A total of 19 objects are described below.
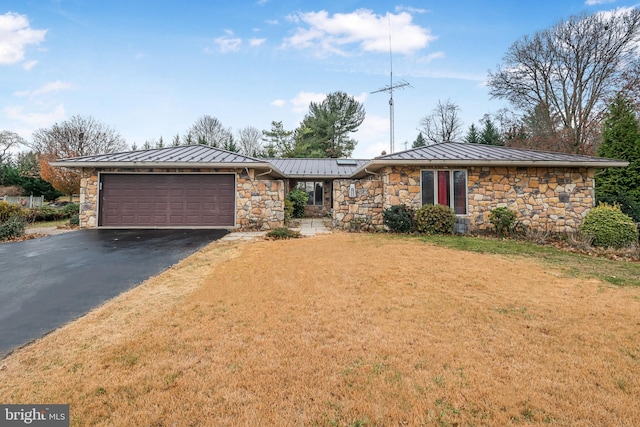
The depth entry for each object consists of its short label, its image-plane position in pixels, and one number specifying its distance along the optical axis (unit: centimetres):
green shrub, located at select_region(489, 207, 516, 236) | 903
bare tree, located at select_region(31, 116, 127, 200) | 2178
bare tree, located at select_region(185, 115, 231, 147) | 3164
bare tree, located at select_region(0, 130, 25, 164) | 2620
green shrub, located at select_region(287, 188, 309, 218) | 1600
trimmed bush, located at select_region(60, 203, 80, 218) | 1425
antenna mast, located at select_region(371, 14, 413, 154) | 1328
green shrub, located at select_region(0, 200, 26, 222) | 1045
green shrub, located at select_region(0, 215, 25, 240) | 828
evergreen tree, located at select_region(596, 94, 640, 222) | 995
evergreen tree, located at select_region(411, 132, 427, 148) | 3122
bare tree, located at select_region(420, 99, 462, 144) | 2850
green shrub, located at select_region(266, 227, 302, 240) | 886
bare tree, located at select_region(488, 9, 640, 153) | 1545
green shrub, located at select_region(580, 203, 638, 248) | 751
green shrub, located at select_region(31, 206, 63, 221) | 1298
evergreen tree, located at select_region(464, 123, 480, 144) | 2586
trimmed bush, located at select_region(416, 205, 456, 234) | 900
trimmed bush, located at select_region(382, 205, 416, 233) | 922
